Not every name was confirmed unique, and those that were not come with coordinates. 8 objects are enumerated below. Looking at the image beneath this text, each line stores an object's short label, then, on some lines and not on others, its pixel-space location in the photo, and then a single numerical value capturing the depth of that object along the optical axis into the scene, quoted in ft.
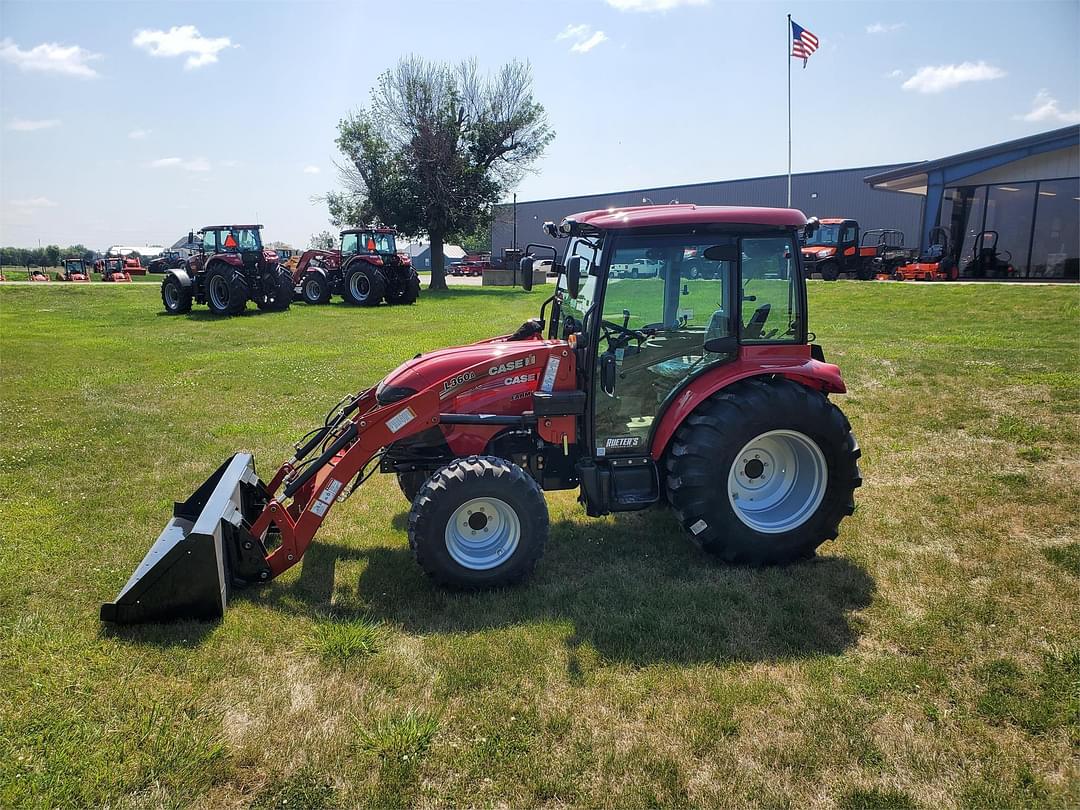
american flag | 80.12
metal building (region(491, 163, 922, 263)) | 128.16
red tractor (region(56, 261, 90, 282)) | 133.86
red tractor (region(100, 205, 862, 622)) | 14.06
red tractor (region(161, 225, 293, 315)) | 66.08
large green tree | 100.73
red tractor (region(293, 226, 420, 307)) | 77.36
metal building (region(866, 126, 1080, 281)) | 77.92
